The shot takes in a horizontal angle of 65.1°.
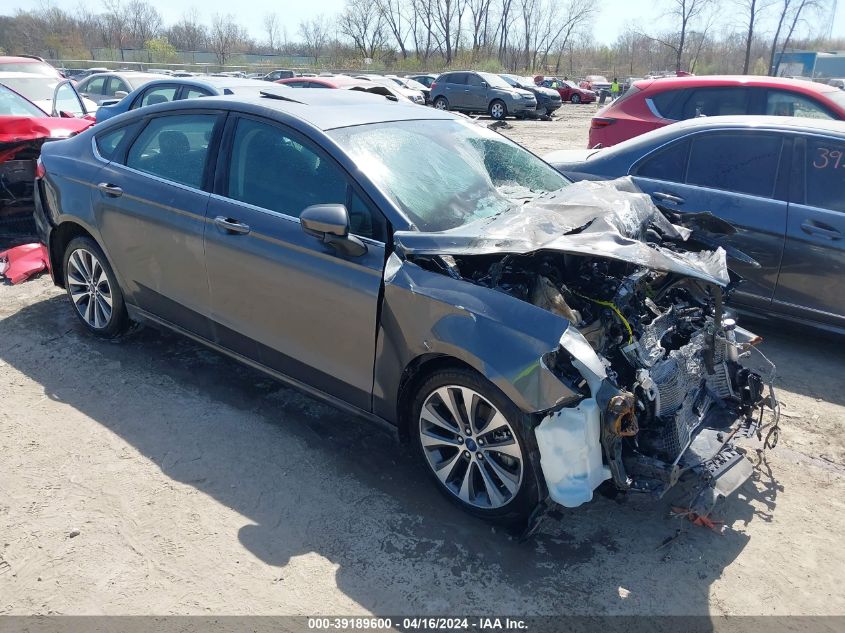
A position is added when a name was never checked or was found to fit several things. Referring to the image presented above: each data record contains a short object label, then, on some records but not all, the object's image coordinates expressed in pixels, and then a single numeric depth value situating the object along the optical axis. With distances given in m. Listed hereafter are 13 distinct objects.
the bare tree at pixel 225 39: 75.81
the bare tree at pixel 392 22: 70.76
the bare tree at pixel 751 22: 48.69
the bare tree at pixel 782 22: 47.41
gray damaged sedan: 2.78
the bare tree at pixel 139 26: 70.94
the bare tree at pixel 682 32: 55.41
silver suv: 24.30
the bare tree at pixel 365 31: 70.38
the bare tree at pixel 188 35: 76.36
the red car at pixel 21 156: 6.31
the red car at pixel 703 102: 7.27
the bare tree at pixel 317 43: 75.50
